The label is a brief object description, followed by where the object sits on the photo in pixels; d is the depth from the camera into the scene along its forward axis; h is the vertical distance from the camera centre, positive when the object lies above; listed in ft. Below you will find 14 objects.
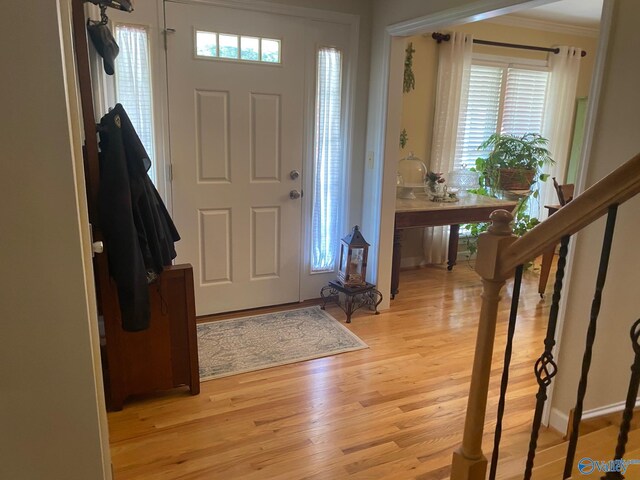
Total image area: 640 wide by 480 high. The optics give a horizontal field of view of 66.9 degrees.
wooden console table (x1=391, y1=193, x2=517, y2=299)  12.88 -2.17
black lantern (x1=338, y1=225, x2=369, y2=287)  11.77 -3.13
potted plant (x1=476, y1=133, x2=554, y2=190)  15.74 -0.92
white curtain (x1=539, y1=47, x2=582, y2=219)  17.17 +0.95
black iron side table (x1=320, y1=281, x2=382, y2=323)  11.85 -4.23
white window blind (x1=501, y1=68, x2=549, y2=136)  16.90 +1.19
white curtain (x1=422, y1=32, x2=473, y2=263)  15.26 +1.11
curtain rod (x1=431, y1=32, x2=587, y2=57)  15.01 +2.92
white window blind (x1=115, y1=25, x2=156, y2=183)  9.66 +0.90
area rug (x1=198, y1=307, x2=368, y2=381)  9.58 -4.53
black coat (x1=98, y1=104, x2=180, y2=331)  6.94 -1.36
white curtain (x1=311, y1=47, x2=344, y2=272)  11.72 -0.84
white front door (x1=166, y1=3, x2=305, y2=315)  10.42 -0.58
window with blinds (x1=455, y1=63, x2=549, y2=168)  16.38 +1.04
